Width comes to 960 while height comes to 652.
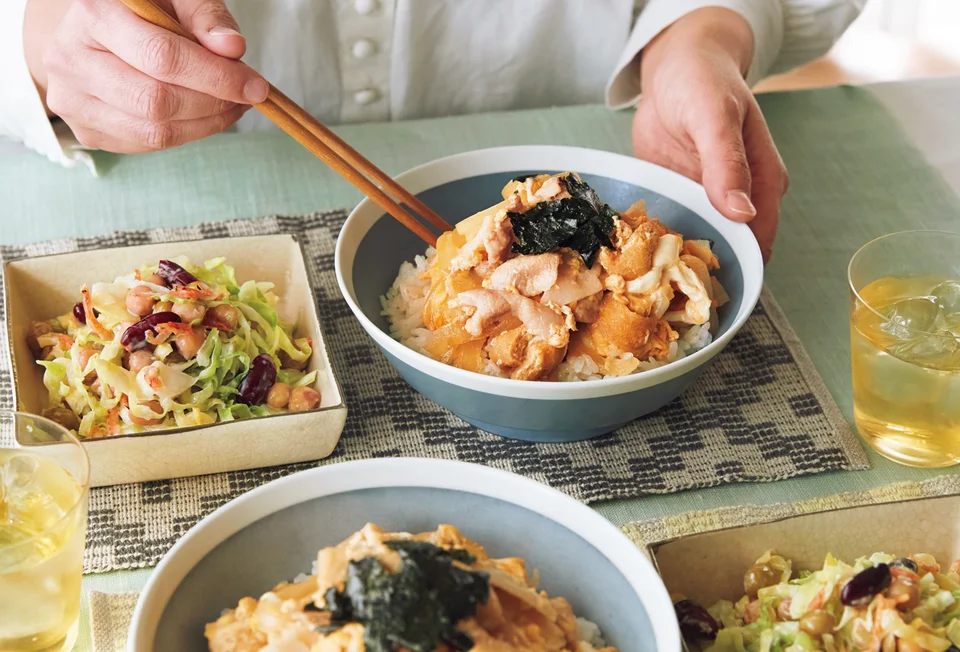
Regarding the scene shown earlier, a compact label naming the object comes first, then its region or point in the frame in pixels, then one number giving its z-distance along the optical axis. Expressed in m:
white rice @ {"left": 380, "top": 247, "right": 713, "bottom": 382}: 0.62
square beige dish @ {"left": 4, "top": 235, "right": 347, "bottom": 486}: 0.59
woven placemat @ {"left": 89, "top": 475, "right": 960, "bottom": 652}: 0.56
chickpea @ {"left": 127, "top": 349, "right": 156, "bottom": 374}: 0.61
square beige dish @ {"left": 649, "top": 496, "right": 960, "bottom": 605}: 0.54
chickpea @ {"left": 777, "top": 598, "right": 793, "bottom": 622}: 0.53
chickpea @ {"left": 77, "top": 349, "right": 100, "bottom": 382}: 0.61
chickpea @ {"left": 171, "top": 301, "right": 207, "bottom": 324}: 0.62
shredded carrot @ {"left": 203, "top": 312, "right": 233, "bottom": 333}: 0.62
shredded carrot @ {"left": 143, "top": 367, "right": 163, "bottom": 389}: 0.60
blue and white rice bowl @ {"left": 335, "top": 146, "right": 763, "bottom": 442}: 0.59
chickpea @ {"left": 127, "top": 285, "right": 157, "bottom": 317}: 0.62
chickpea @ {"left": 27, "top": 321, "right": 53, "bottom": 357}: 0.63
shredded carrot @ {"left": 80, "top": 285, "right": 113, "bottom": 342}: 0.62
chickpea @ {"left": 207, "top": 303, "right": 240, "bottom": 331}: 0.63
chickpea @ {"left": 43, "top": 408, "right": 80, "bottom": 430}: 0.61
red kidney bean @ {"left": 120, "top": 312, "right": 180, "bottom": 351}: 0.61
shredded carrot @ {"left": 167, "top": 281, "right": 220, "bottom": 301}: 0.62
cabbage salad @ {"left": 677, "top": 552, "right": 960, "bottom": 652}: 0.51
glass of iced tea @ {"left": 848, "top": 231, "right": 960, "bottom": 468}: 0.59
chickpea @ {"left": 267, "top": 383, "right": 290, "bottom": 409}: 0.61
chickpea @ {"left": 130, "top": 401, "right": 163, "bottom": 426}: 0.60
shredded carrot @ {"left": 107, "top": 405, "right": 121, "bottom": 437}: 0.60
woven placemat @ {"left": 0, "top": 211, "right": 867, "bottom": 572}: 0.59
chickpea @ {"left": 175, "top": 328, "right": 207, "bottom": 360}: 0.61
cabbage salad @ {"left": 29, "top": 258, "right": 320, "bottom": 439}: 0.60
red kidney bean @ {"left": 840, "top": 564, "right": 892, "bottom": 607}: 0.52
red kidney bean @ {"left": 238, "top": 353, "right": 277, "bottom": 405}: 0.61
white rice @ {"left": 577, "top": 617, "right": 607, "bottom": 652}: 0.51
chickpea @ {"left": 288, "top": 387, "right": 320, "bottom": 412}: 0.61
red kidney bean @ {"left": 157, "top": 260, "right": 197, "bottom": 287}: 0.63
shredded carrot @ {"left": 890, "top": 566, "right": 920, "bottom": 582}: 0.52
